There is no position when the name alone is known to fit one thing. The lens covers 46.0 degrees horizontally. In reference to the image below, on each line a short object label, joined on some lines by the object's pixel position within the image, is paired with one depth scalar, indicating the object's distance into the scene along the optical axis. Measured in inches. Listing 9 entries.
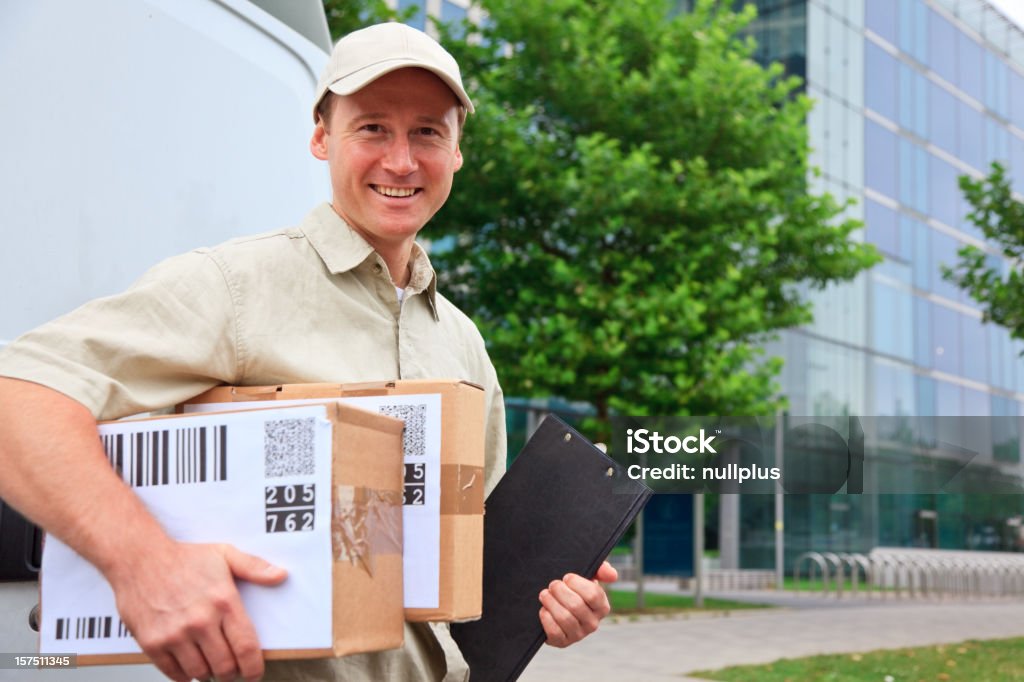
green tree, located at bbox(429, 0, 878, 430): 534.3
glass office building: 1086.4
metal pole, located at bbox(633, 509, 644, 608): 660.1
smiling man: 54.4
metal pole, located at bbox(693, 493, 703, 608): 700.0
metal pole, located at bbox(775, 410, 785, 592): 1018.7
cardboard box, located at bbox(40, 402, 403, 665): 53.8
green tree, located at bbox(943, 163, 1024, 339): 577.3
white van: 84.4
